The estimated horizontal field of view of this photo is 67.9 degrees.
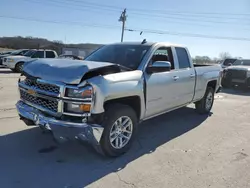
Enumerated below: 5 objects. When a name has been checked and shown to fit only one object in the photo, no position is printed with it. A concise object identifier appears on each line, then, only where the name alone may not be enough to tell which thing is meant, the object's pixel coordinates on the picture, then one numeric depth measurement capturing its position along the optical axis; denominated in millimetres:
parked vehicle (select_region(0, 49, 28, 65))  16197
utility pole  25867
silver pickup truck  2593
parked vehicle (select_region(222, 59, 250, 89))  9970
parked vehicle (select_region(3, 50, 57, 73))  13261
